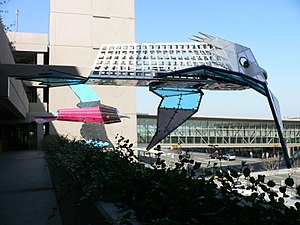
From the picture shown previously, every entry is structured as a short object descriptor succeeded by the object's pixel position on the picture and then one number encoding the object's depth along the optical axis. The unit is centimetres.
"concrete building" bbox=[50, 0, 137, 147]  3441
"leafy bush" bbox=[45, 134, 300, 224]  165
